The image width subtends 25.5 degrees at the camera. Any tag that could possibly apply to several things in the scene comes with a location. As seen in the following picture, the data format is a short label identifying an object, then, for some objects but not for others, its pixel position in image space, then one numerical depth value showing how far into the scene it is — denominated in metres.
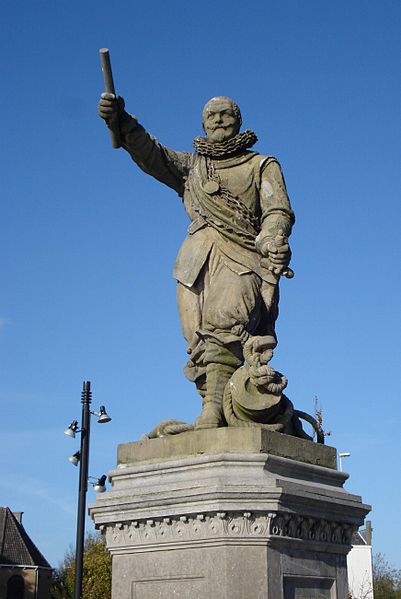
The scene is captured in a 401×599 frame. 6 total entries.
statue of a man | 7.40
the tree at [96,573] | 35.53
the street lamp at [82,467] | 15.80
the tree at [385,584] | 54.09
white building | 50.20
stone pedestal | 6.34
